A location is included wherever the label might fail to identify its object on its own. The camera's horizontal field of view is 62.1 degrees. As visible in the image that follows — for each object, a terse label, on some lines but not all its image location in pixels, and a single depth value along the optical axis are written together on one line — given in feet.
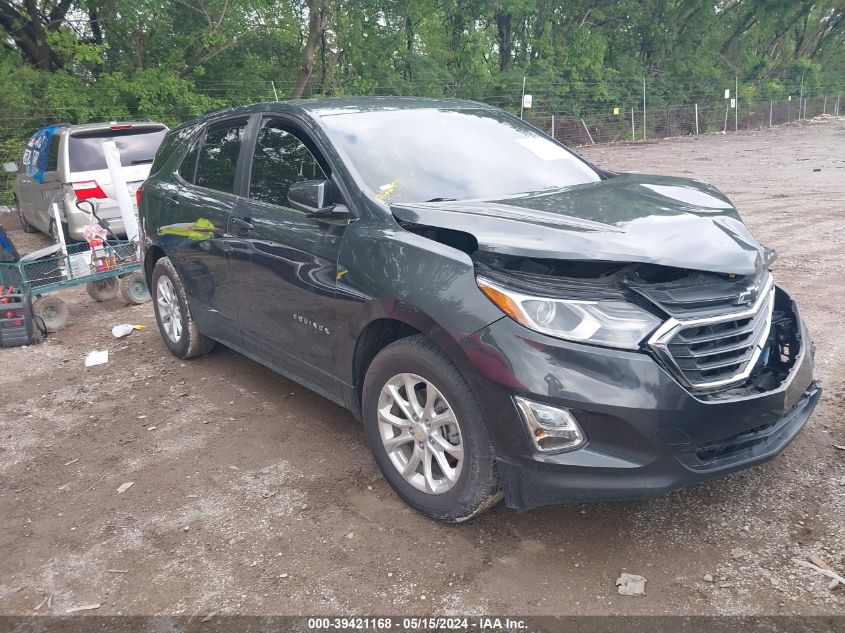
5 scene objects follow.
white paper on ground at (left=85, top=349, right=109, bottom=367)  19.13
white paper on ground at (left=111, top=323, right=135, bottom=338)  21.26
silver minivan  29.71
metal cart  21.38
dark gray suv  8.66
